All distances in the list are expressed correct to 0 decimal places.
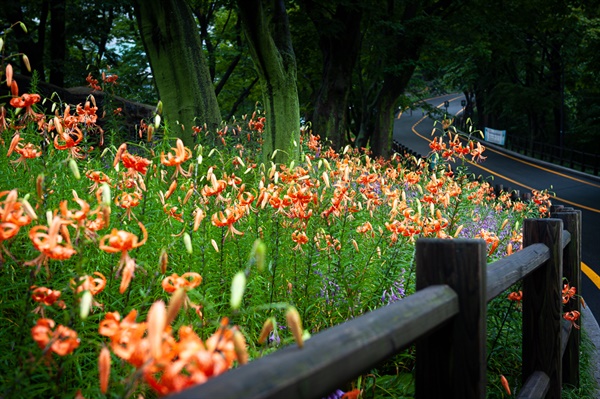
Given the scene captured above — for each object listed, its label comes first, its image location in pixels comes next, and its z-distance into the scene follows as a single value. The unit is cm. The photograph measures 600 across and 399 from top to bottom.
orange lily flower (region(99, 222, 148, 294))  157
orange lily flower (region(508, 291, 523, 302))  391
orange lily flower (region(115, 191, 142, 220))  255
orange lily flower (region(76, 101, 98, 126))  412
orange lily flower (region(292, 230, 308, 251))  337
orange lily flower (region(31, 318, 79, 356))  134
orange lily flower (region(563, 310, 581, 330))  439
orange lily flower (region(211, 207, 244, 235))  267
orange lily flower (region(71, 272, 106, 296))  158
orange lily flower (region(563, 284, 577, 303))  434
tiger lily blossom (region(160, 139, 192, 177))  249
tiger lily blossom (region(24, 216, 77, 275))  151
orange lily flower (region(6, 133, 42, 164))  277
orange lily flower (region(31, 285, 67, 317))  176
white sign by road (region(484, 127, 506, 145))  4526
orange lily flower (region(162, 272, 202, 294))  146
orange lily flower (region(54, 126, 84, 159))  278
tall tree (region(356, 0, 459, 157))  1736
